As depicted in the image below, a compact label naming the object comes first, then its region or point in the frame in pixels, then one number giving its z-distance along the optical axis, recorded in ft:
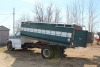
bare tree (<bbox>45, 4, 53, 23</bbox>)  63.91
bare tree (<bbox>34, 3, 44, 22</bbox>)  65.18
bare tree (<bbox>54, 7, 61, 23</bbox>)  61.60
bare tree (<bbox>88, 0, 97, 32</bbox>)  51.43
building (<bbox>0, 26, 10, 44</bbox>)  37.11
